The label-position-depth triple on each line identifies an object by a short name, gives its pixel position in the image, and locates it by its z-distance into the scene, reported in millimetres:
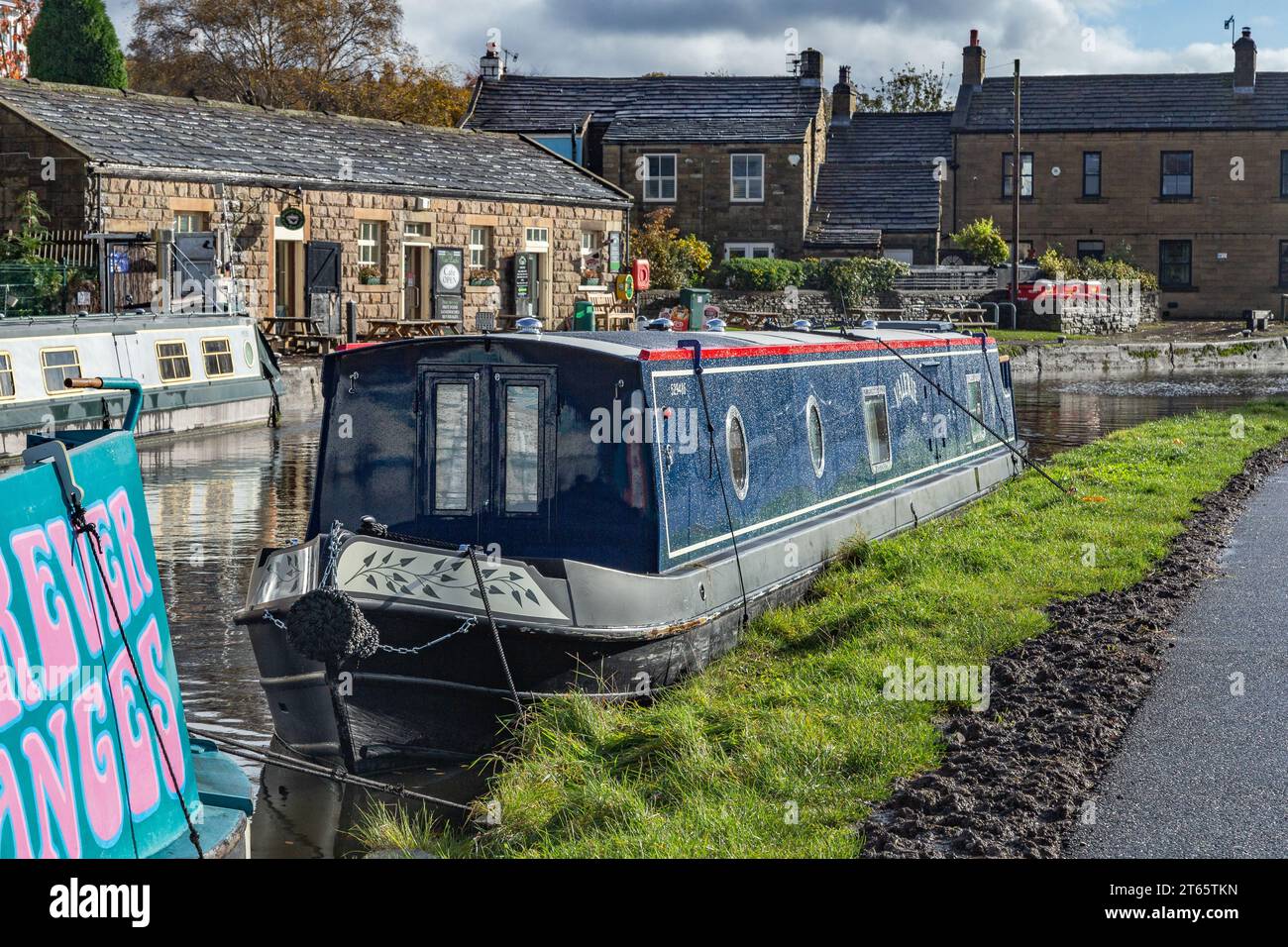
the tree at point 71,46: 42938
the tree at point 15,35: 55500
